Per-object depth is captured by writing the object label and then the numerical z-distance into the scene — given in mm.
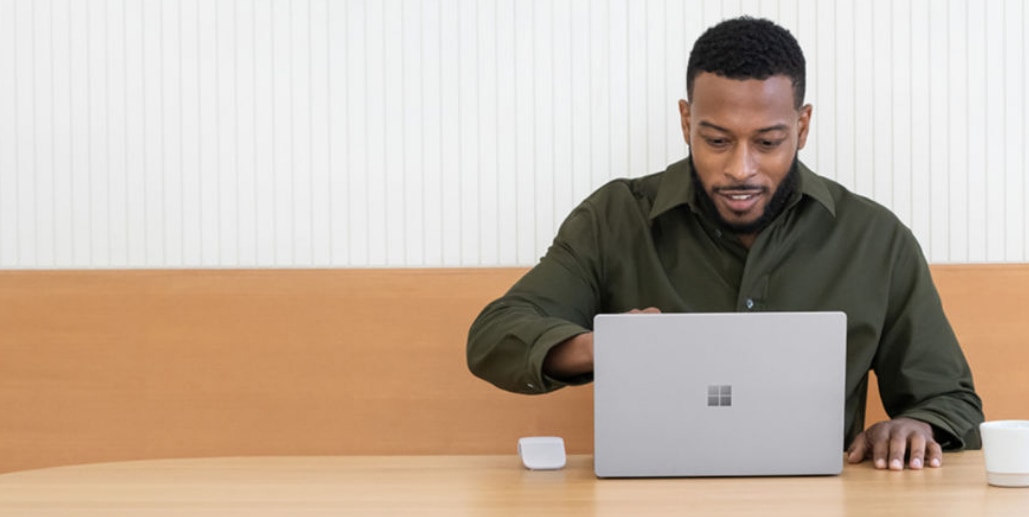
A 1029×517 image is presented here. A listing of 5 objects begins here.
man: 3214
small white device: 2854
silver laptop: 2673
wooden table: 2563
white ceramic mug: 2661
